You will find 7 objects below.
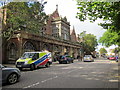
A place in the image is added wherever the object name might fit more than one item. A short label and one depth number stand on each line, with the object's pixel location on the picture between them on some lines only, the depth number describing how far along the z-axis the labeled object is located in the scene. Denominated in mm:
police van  13266
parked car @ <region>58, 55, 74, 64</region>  23716
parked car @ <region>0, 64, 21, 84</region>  6640
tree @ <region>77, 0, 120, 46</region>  8320
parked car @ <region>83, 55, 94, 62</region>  29141
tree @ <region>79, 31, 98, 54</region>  59000
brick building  22703
